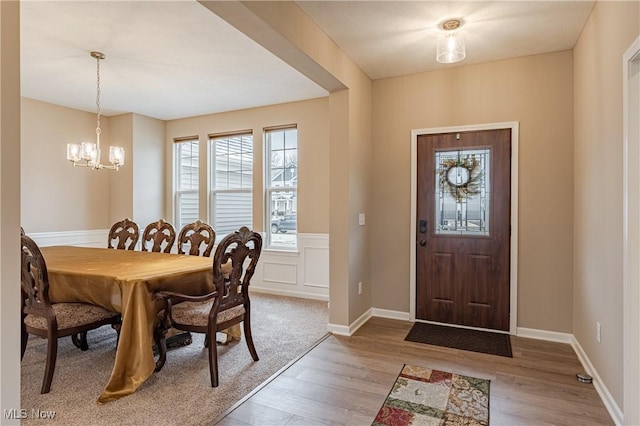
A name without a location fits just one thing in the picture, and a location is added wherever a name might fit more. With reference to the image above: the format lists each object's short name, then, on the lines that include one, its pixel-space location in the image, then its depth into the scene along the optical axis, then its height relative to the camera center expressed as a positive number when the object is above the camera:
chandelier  3.44 +0.57
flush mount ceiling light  2.78 +1.29
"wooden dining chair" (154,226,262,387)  2.43 -0.70
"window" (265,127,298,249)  5.04 +0.34
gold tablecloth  2.33 -0.57
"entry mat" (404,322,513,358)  3.07 -1.18
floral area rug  2.03 -1.19
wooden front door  3.44 -0.18
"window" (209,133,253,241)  5.41 +0.43
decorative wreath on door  3.53 +0.34
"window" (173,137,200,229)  5.81 +0.50
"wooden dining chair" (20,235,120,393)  2.33 -0.73
